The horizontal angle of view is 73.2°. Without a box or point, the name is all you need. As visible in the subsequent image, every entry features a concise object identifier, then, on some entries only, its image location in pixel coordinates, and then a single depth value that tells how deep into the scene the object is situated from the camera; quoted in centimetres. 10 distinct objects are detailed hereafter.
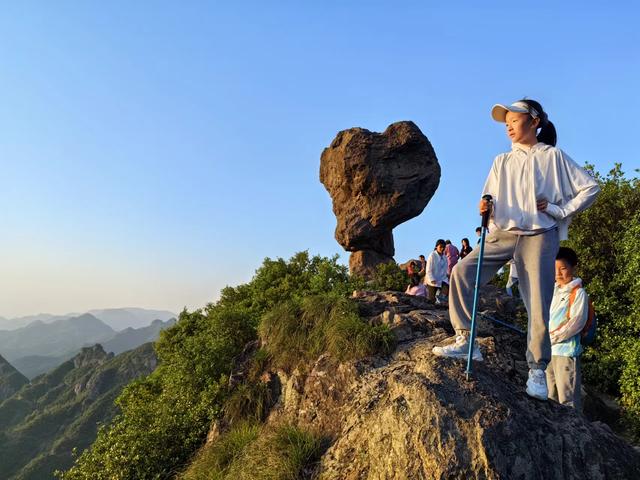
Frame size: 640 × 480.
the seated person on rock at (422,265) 1480
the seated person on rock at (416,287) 1181
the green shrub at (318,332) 607
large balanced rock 1941
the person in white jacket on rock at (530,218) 406
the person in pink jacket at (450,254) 1311
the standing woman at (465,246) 1415
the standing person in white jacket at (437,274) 1189
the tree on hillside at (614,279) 772
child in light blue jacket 535
